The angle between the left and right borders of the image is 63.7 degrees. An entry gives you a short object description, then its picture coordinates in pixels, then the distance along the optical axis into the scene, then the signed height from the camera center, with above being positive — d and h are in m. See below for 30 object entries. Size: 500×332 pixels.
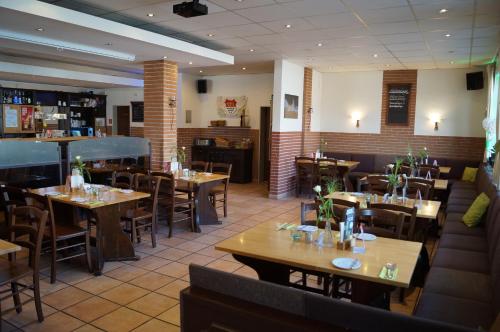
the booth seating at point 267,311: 1.63 -0.79
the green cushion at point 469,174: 8.23 -0.76
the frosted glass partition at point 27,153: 5.25 -0.35
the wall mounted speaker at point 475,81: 8.47 +1.20
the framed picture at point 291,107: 8.69 +0.59
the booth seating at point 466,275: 2.59 -1.11
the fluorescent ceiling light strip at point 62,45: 5.36 +1.23
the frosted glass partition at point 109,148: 6.10 -0.30
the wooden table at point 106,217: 4.40 -1.02
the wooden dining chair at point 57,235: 3.94 -1.10
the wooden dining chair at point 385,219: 3.39 -0.73
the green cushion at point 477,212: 4.72 -0.88
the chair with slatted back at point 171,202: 5.71 -1.04
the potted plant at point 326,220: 3.01 -0.67
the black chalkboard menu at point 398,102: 9.41 +0.78
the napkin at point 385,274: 2.39 -0.84
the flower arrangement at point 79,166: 5.06 -0.47
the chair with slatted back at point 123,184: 5.53 -0.71
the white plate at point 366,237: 3.18 -0.81
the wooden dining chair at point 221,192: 6.72 -1.01
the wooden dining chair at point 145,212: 5.03 -1.06
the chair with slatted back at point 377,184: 5.57 -0.68
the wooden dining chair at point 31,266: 3.09 -1.10
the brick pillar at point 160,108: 7.14 +0.40
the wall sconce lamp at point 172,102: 7.21 +0.52
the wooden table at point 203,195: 6.02 -0.98
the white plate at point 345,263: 2.54 -0.83
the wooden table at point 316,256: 2.52 -0.83
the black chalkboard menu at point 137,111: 12.23 +0.59
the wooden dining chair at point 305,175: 8.76 -0.92
